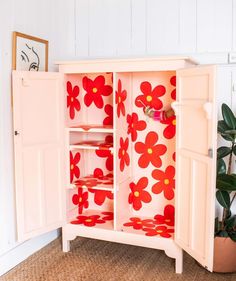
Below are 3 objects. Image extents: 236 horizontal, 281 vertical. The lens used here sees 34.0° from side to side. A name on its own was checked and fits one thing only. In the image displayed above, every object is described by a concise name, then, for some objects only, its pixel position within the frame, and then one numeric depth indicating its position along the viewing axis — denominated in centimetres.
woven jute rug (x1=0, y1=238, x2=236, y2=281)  265
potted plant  259
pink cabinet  245
